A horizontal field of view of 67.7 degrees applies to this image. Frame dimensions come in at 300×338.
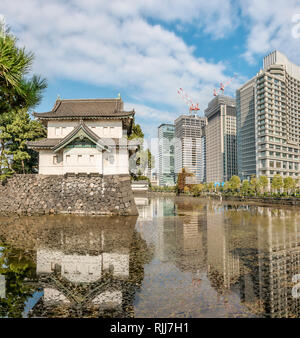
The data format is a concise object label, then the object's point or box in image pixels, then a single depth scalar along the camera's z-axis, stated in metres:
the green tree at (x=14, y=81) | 6.23
